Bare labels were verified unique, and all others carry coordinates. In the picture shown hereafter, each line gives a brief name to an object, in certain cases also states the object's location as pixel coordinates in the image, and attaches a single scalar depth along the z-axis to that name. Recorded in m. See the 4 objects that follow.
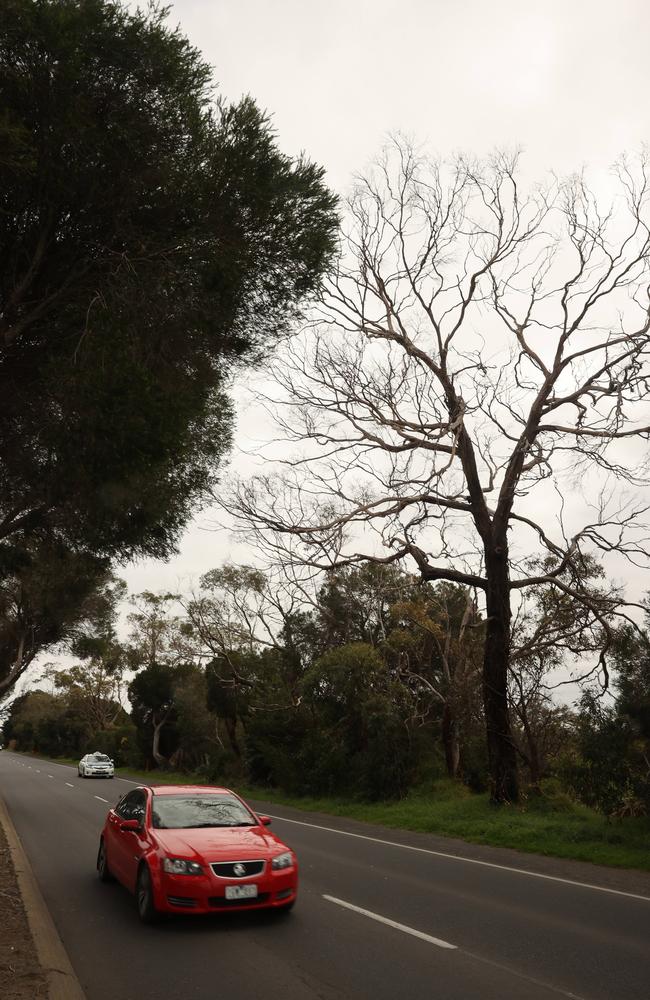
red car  7.51
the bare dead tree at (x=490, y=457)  18.25
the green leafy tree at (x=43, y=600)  14.42
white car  40.22
